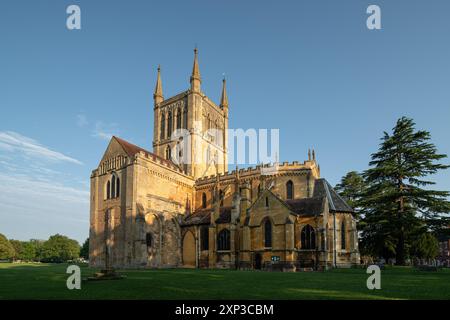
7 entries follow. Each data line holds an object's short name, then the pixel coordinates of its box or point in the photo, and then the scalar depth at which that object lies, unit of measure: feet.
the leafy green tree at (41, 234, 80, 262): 324.19
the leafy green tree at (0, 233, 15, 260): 303.89
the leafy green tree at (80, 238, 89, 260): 317.42
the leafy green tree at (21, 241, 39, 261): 370.53
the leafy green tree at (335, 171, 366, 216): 194.18
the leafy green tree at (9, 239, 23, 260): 367.45
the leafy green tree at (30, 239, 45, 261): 352.98
